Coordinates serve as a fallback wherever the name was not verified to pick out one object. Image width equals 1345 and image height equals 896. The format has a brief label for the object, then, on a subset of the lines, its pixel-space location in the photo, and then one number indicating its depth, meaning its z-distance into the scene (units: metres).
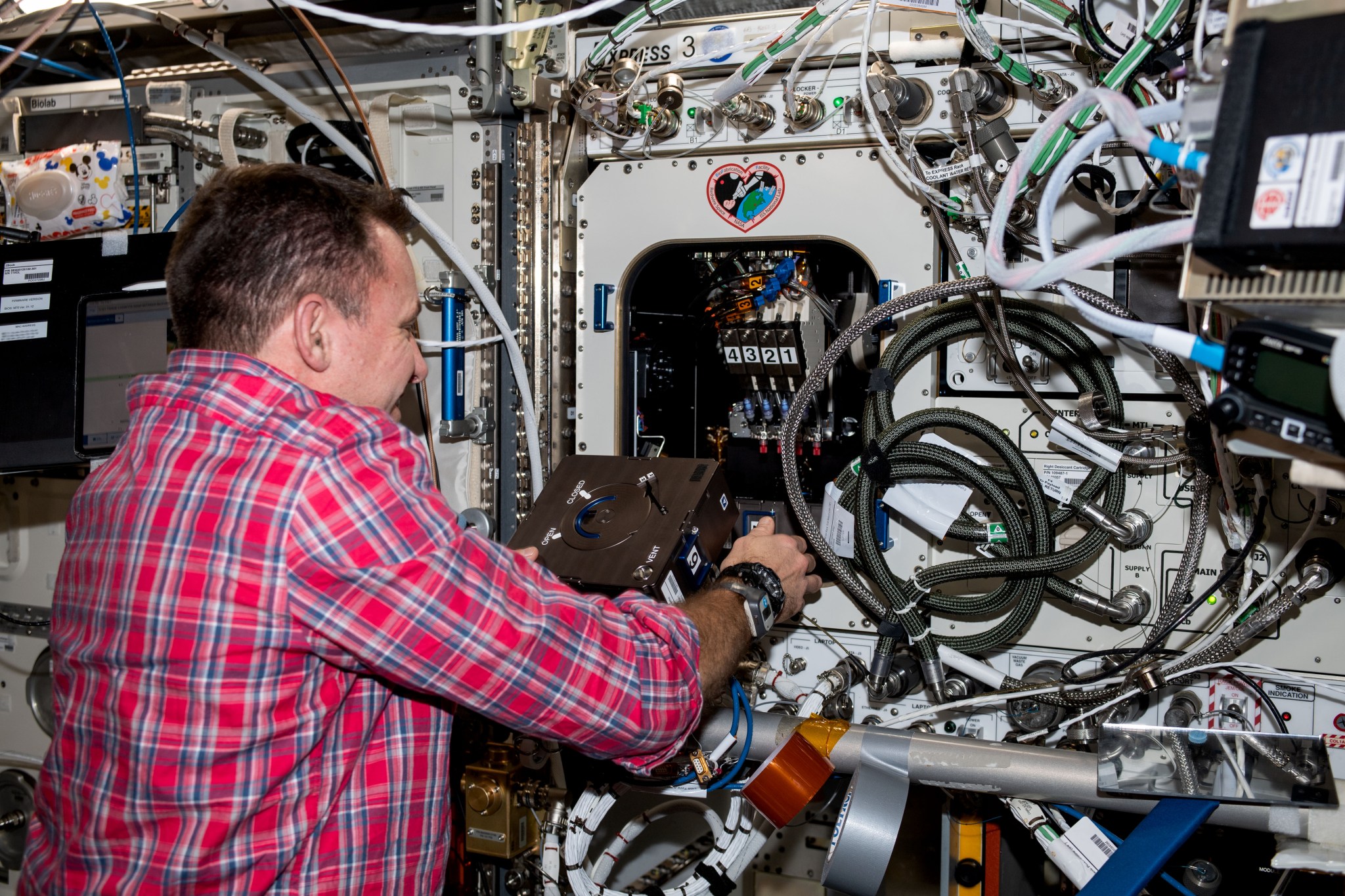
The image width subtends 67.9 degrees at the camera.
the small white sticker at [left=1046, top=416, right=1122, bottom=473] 2.15
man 1.41
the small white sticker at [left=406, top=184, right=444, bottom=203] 2.65
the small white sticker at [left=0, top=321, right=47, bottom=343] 2.77
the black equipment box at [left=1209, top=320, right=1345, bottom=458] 1.09
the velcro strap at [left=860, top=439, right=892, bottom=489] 2.35
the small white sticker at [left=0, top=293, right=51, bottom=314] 2.77
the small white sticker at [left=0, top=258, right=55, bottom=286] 2.79
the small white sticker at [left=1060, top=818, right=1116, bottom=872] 2.00
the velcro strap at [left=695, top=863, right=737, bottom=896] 2.31
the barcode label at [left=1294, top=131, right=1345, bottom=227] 0.99
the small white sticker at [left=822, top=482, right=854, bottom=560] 2.45
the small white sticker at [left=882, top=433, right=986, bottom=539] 2.36
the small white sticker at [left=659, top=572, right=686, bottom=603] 1.95
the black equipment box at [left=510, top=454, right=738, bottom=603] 1.96
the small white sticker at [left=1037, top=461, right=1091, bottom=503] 2.26
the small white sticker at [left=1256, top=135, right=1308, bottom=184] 1.01
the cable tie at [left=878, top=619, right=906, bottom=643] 2.35
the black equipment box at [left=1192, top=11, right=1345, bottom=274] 1.00
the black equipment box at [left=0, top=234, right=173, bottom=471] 2.69
